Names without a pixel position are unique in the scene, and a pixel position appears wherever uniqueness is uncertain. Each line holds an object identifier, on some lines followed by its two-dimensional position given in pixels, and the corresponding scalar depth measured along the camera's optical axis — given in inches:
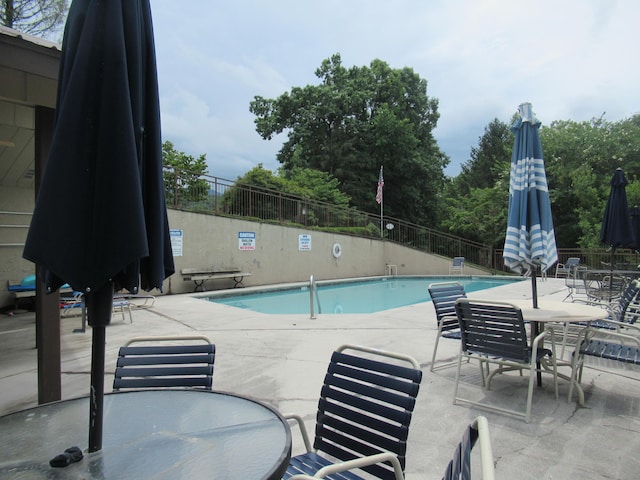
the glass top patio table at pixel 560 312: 119.6
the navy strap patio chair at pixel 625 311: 158.8
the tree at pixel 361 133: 982.4
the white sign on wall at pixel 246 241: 520.4
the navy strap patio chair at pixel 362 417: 62.8
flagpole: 755.8
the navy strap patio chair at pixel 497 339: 112.7
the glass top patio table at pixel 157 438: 48.1
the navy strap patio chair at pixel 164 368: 82.8
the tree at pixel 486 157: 1358.3
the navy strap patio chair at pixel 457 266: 706.8
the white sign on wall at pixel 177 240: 438.6
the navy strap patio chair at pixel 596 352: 114.4
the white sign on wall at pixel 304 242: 602.2
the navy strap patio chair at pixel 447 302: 164.4
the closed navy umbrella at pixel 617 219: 263.9
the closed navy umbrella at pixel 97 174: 47.6
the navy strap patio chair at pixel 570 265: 495.8
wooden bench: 450.9
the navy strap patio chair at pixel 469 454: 32.6
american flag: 779.5
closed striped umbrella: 138.1
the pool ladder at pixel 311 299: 263.0
